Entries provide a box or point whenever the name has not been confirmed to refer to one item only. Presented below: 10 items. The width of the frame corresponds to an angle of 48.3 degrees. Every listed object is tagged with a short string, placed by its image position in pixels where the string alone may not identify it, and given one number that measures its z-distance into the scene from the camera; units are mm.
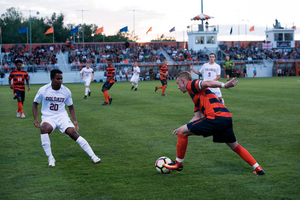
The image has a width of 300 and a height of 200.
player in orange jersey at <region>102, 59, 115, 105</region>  16427
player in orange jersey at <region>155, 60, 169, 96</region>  20438
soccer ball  5468
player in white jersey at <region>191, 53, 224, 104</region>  12906
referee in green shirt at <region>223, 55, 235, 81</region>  26000
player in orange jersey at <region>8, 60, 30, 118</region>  12406
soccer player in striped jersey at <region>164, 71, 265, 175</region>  5005
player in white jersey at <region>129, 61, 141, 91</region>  25656
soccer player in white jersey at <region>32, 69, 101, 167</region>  6079
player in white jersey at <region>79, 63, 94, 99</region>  20156
